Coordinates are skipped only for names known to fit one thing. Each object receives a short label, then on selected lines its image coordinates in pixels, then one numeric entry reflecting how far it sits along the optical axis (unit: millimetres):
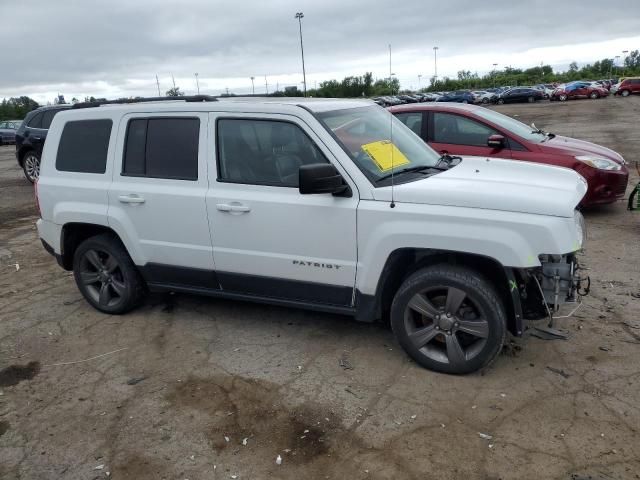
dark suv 12914
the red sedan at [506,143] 7023
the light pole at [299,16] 62209
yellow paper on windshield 3992
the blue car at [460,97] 53438
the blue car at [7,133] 29656
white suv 3516
